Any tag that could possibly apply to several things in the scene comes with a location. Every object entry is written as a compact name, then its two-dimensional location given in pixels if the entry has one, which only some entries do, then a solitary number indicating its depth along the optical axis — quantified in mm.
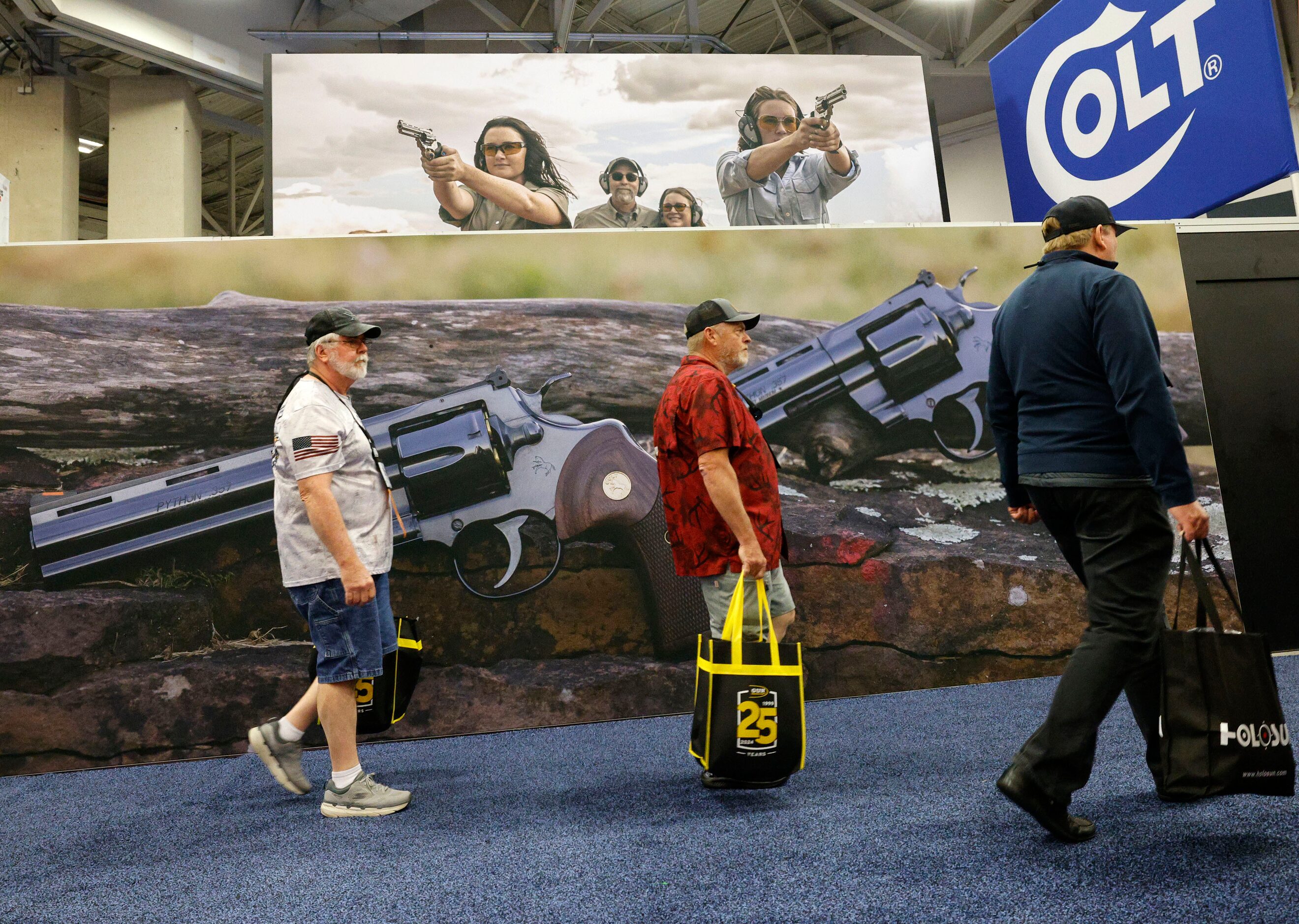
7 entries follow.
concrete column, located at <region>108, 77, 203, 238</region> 6703
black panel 3254
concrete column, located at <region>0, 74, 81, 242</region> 6766
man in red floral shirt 2043
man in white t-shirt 1957
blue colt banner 3000
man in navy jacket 1521
